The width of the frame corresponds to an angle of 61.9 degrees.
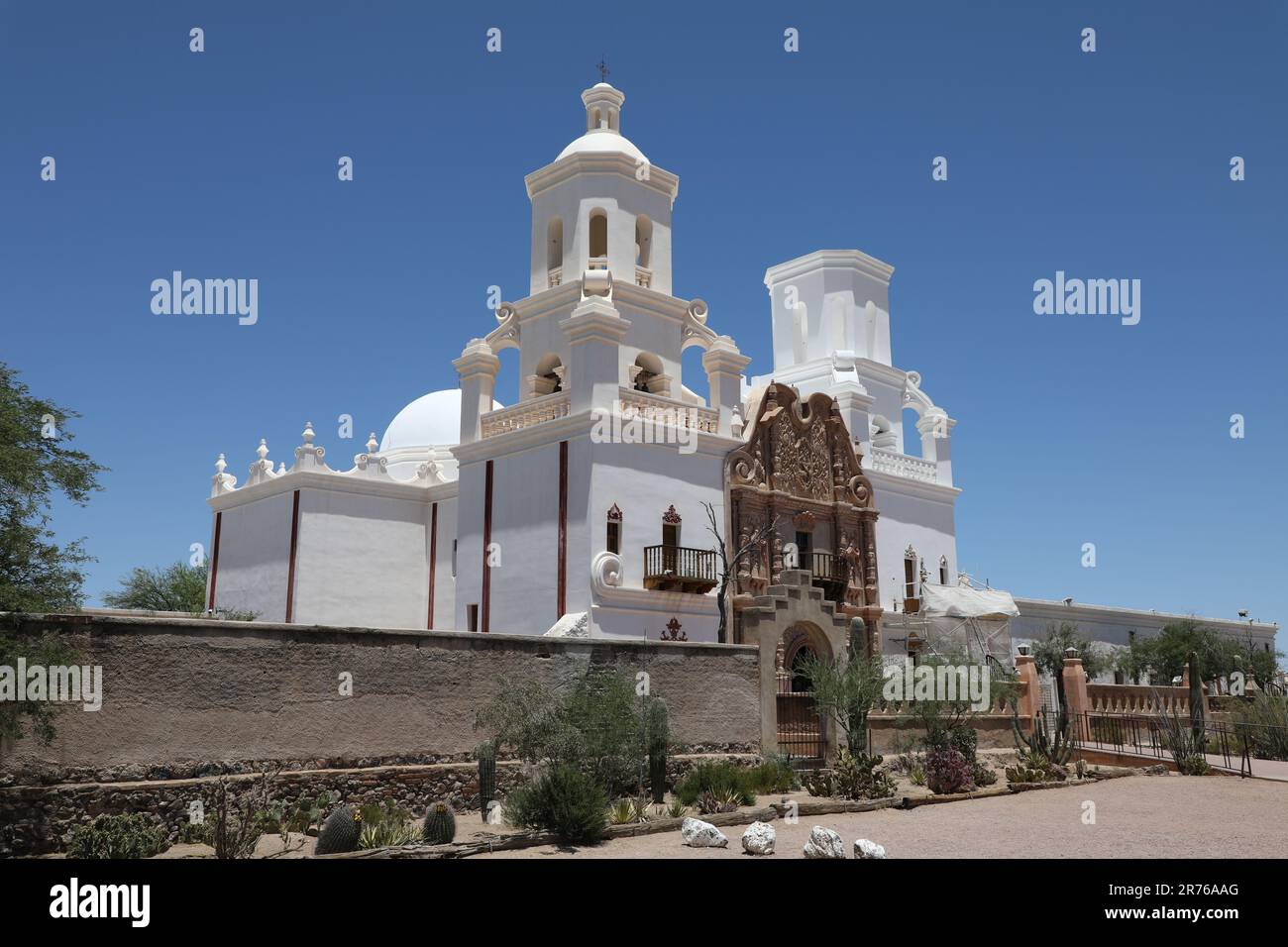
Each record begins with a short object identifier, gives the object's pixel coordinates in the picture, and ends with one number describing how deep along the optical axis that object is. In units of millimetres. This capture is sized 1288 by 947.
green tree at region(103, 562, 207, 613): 40562
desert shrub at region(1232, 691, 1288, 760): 25766
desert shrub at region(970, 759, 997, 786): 21281
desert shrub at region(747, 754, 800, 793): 19438
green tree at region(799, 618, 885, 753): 21812
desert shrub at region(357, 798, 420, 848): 13898
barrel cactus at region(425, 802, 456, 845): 14086
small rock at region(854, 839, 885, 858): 12367
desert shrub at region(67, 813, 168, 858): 12680
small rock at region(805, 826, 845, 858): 12555
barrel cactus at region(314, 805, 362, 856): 13117
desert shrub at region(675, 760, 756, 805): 17906
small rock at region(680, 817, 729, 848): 14016
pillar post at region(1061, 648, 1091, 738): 28109
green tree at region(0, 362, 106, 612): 12648
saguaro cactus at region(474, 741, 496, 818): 16625
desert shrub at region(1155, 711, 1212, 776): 22922
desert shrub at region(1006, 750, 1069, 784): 21562
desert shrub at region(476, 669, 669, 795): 16609
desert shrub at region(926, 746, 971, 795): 20266
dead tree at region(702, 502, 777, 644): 25828
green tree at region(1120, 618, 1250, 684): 45375
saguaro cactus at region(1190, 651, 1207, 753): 23739
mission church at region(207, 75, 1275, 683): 25406
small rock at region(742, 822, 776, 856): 13125
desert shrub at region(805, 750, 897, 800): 18875
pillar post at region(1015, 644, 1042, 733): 28062
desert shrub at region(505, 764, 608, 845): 14211
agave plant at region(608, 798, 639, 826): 15719
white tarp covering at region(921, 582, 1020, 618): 33438
